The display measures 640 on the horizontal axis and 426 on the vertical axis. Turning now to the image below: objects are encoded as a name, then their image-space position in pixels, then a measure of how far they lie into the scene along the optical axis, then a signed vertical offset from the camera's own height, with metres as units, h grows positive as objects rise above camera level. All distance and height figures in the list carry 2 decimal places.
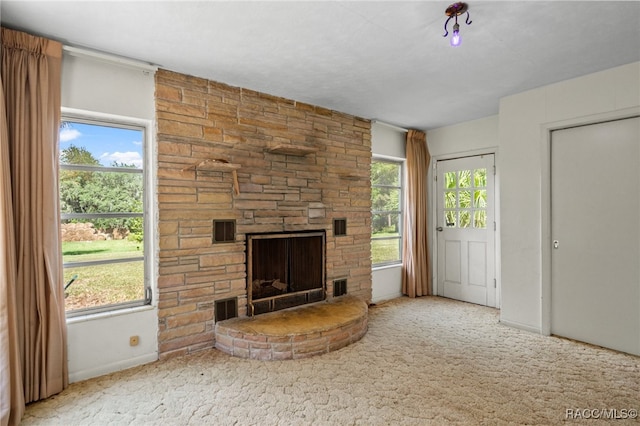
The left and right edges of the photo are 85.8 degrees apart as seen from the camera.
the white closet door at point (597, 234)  2.95 -0.22
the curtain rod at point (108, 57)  2.50 +1.20
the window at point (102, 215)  2.65 +0.00
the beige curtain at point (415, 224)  4.89 -0.18
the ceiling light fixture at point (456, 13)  2.03 +1.20
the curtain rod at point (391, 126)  4.60 +1.19
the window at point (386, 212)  4.82 +0.00
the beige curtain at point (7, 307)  1.97 -0.54
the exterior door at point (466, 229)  4.54 -0.26
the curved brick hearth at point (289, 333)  2.90 -1.06
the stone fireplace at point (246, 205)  2.96 +0.08
